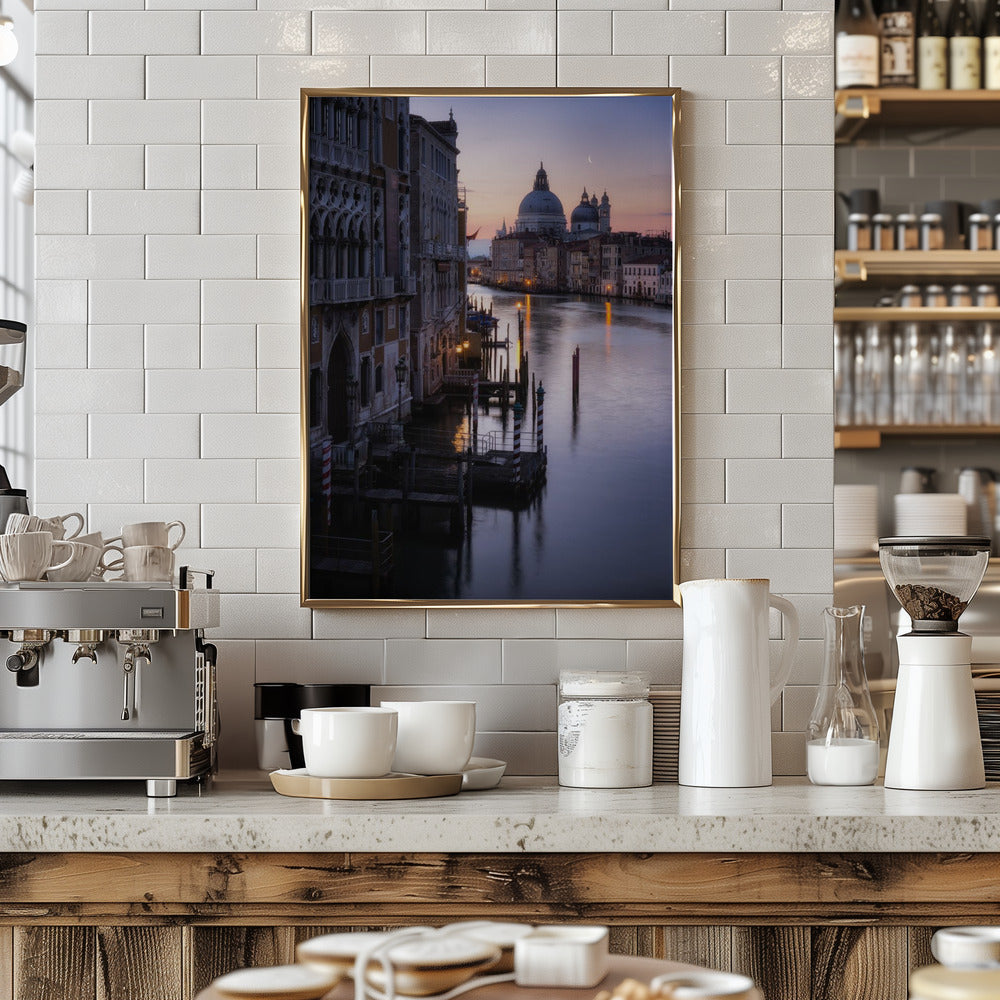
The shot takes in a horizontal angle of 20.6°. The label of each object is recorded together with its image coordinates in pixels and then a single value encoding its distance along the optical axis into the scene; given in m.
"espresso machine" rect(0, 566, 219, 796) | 3.33
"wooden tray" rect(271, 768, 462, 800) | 3.31
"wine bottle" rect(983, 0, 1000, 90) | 4.43
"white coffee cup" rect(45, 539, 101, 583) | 3.41
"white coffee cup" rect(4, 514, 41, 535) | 3.37
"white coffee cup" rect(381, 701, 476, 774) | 3.40
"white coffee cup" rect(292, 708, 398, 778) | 3.35
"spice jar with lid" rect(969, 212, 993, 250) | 4.48
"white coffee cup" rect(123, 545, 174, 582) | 3.42
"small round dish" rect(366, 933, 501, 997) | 2.59
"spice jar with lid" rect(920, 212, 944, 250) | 4.49
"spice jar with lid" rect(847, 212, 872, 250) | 4.50
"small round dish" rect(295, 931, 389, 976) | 2.67
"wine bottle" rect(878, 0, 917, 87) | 4.45
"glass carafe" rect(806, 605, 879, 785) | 3.46
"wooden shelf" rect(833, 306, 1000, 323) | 4.43
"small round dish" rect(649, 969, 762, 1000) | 2.51
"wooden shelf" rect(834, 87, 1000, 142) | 4.41
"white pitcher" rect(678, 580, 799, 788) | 3.41
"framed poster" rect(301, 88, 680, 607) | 3.62
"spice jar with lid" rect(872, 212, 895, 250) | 4.50
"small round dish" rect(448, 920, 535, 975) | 2.71
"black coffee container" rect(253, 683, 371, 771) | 3.50
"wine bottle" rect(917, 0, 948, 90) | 4.45
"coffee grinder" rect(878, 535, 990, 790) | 3.40
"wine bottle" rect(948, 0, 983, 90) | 4.44
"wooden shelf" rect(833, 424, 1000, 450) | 4.46
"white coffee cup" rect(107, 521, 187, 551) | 3.45
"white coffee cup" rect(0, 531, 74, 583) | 3.36
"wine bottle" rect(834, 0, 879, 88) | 4.42
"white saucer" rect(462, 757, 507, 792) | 3.43
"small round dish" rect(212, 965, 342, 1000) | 2.56
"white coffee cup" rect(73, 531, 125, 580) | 3.44
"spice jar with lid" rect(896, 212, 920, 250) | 4.50
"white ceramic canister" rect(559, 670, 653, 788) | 3.42
